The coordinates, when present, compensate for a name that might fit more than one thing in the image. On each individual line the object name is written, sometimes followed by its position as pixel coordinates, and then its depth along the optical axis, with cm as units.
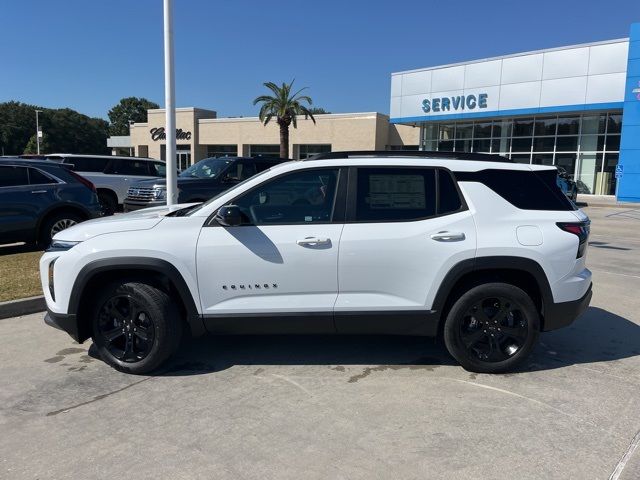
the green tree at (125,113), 11369
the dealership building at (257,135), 4300
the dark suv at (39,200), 857
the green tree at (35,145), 7812
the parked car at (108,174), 1430
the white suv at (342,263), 414
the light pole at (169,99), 834
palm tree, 3969
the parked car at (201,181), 1105
